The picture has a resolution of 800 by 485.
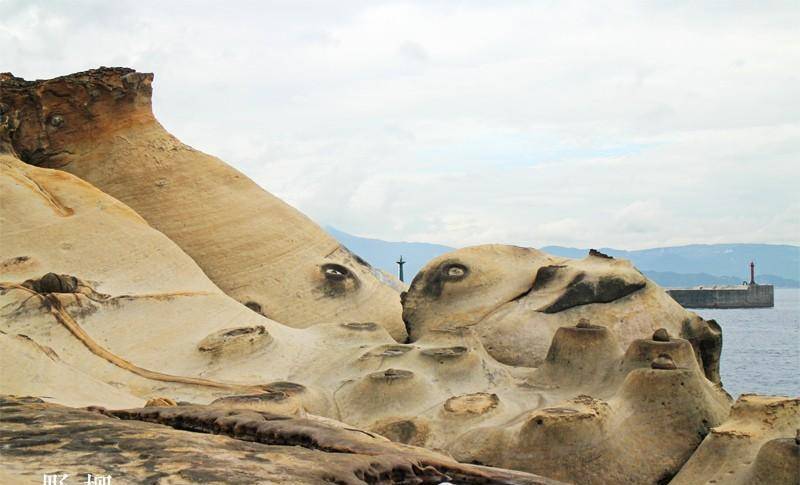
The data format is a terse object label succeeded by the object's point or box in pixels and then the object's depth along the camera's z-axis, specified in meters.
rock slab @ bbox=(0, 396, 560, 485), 3.30
